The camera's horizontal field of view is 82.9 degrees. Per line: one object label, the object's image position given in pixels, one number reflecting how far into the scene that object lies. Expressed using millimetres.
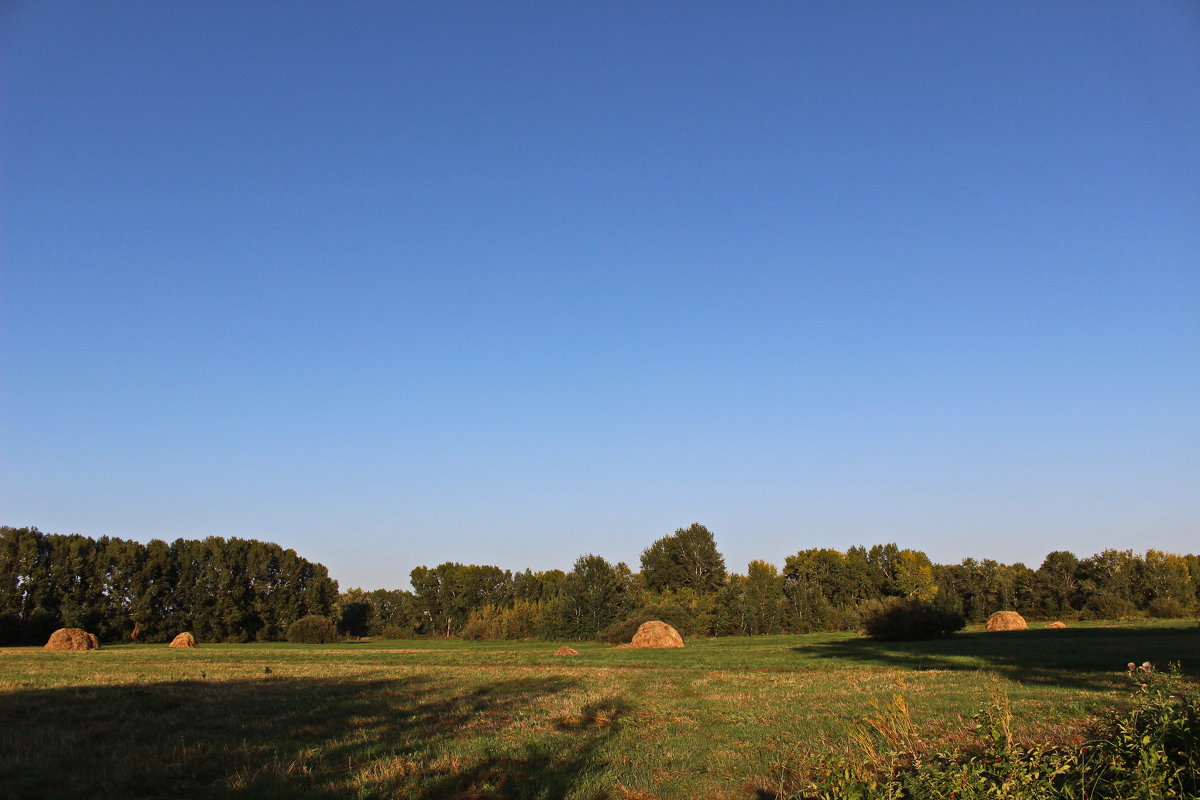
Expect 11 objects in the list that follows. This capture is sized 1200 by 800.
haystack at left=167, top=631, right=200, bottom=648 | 54941
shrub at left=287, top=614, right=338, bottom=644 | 73188
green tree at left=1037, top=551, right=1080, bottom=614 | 84062
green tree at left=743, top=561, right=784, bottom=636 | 72625
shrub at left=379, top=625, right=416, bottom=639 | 93875
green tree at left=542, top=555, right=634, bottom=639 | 72500
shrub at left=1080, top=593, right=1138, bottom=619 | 70188
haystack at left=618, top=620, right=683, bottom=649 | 51319
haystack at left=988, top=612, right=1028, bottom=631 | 55031
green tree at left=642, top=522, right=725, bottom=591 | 88250
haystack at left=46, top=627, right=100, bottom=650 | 48781
